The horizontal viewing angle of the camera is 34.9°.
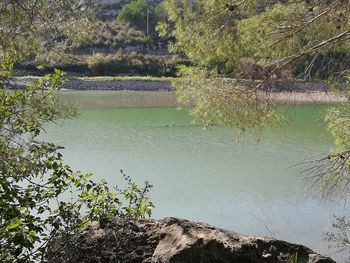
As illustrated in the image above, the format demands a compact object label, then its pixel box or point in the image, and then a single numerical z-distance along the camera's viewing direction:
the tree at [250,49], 4.14
